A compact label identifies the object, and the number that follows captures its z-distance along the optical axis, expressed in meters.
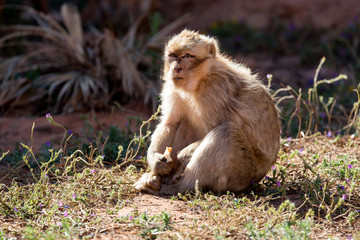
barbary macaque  9.28
